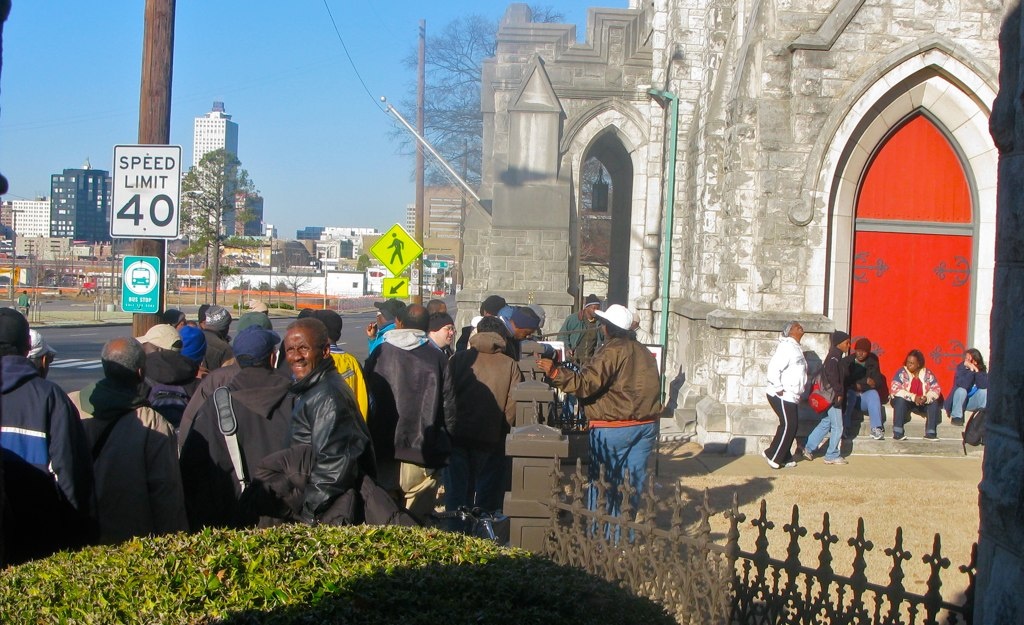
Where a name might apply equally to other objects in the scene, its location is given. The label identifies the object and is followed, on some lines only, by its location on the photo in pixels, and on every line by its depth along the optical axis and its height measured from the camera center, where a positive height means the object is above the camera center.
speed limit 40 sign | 9.04 +0.76
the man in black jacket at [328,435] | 4.52 -0.69
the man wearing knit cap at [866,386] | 12.26 -0.94
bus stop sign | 9.42 -0.03
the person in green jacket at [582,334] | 14.26 -0.53
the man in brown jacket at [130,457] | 4.80 -0.87
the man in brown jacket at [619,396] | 7.33 -0.72
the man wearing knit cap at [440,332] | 8.25 -0.35
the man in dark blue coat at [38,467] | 4.38 -0.85
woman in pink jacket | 12.47 -1.00
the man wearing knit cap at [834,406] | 11.59 -1.13
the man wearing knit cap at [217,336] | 9.23 -0.52
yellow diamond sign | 16.50 +0.62
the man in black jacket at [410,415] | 7.02 -0.88
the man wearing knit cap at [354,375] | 6.59 -0.58
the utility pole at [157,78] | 9.38 +1.86
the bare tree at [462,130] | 37.28 +5.98
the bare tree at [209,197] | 43.69 +3.63
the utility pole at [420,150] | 29.86 +3.95
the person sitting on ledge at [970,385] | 12.40 -0.87
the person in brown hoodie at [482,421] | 7.88 -1.01
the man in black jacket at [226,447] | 5.35 -0.88
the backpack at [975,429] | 10.35 -1.20
